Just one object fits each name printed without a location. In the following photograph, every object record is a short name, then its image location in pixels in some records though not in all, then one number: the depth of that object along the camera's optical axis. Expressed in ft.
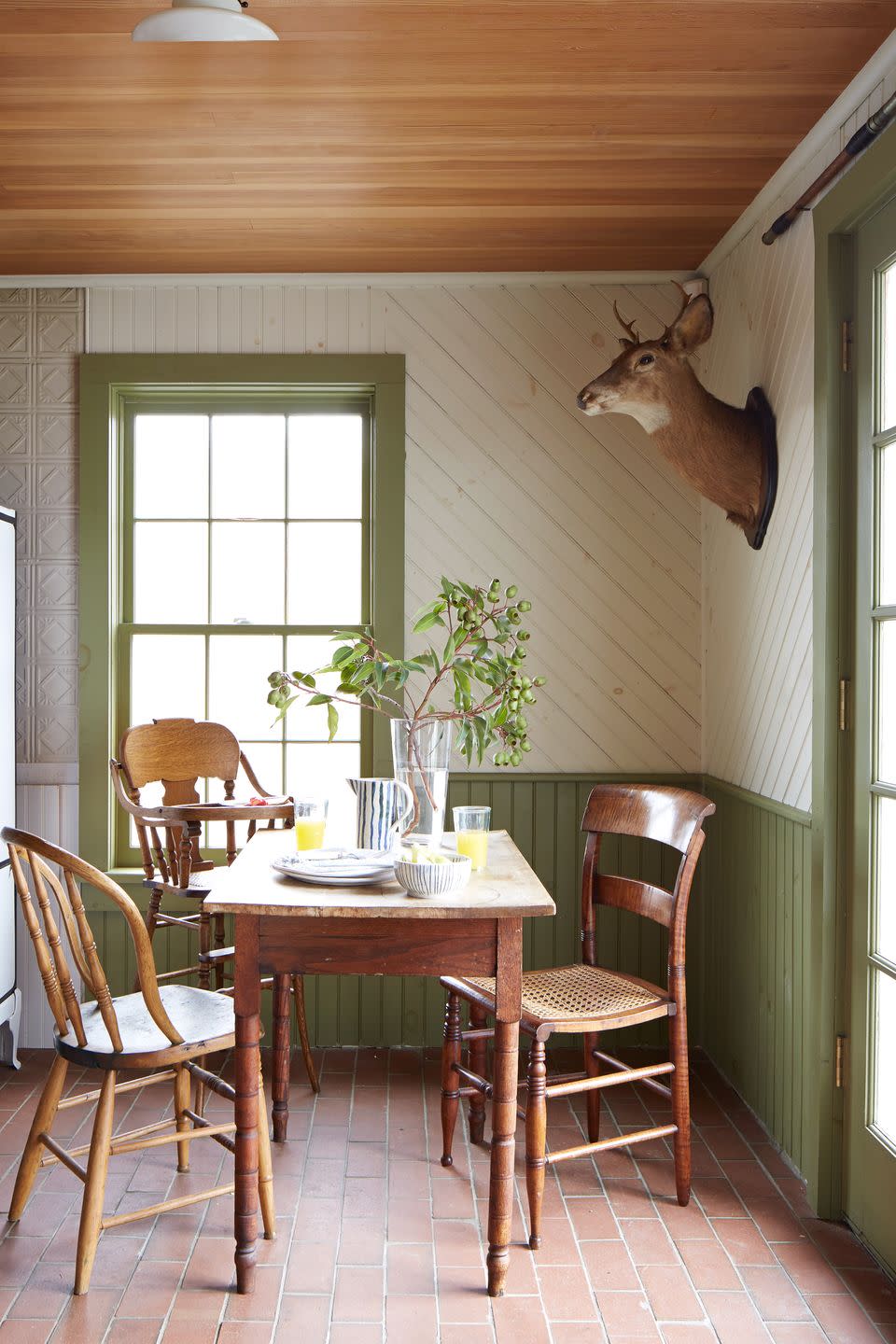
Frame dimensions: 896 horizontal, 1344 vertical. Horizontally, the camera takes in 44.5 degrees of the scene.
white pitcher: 9.63
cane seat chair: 9.13
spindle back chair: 8.25
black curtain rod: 8.47
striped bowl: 8.28
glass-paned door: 8.91
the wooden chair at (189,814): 11.50
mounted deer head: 11.59
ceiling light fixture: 7.63
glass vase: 9.53
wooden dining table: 8.21
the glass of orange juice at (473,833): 9.50
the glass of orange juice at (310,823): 9.69
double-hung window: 14.34
